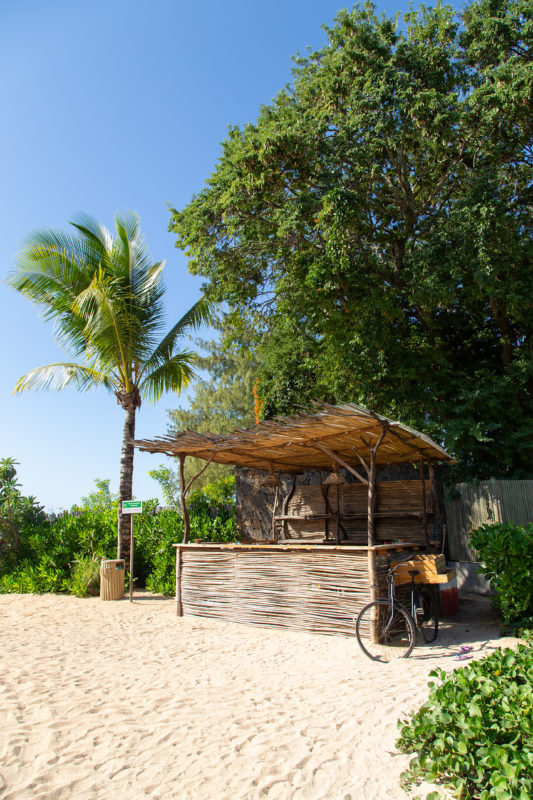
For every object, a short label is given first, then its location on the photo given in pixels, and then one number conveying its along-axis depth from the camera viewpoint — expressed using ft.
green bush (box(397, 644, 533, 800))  9.32
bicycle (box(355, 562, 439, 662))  22.35
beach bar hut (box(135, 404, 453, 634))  25.27
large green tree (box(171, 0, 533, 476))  35.96
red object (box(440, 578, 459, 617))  30.76
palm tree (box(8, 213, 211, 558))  42.70
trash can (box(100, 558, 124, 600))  39.22
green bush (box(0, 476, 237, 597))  41.93
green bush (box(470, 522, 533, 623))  24.36
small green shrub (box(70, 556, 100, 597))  41.55
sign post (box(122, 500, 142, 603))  34.68
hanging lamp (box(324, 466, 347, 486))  30.42
